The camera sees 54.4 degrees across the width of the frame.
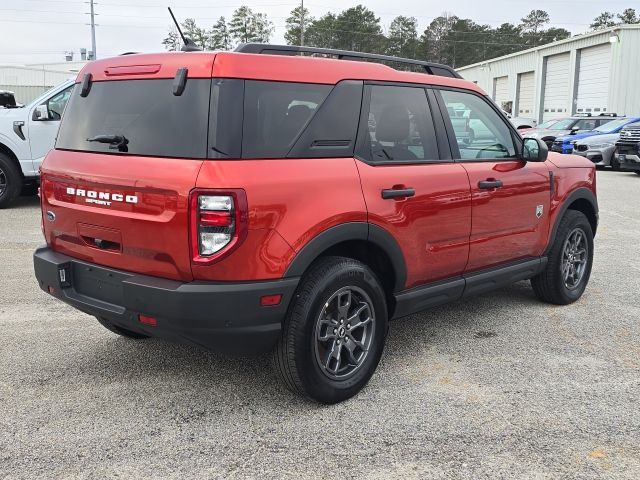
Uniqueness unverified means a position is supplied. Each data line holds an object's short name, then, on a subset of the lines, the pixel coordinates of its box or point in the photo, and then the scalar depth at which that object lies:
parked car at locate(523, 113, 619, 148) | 20.09
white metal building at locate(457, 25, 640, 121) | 27.59
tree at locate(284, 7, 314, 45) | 71.81
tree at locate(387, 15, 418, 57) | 79.43
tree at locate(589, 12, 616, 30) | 84.44
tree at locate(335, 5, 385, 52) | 75.75
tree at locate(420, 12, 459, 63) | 80.31
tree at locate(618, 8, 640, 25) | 75.70
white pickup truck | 9.34
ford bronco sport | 2.92
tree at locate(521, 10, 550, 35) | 89.56
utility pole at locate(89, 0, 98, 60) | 51.06
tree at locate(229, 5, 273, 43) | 69.32
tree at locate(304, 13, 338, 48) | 72.09
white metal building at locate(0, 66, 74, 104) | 36.62
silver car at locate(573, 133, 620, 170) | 17.59
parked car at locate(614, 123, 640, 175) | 15.59
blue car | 18.42
